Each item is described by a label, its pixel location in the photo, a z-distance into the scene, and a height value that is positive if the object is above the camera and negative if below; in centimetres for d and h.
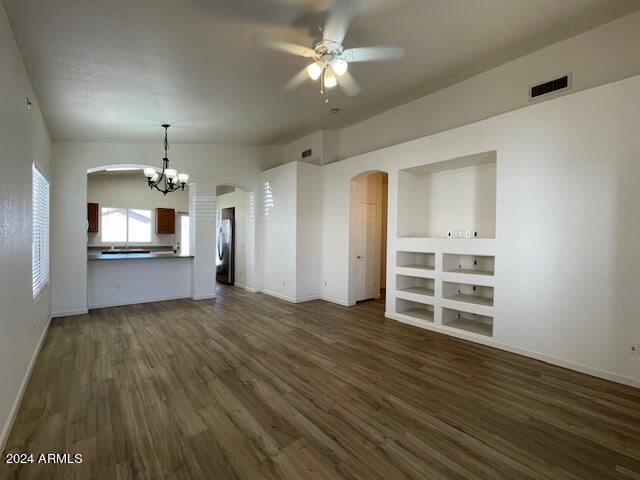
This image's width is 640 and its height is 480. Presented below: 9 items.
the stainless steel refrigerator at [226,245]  812 -28
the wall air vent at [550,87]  350 +182
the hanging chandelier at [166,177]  499 +100
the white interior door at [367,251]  615 -32
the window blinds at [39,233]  350 +1
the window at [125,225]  859 +28
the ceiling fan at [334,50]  268 +193
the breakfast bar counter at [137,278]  563 -89
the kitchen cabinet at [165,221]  919 +43
